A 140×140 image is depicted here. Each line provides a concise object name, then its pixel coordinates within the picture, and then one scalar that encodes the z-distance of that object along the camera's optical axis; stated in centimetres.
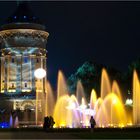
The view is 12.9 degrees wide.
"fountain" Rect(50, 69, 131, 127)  6788
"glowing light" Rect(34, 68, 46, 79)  12475
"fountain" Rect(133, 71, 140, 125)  6124
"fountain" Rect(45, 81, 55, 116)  11119
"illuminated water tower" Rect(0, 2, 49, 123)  12225
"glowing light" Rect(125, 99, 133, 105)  8369
